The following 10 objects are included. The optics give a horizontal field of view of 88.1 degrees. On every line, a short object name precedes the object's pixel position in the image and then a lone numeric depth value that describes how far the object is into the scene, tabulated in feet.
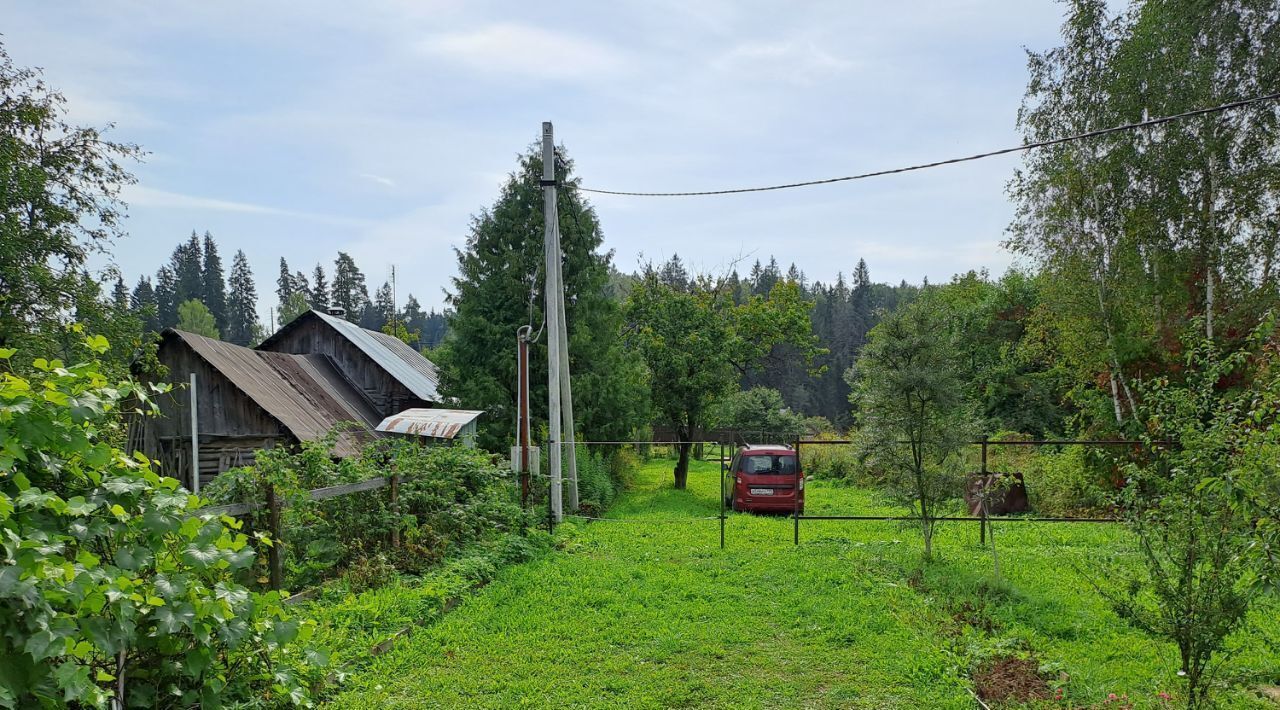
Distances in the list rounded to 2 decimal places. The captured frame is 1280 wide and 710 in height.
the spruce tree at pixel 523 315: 51.83
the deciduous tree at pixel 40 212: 44.55
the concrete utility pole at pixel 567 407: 40.65
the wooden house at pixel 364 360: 71.26
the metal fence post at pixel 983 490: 25.86
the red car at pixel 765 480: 45.88
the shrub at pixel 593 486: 44.57
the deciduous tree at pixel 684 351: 64.64
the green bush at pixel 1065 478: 43.42
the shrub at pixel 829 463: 66.08
